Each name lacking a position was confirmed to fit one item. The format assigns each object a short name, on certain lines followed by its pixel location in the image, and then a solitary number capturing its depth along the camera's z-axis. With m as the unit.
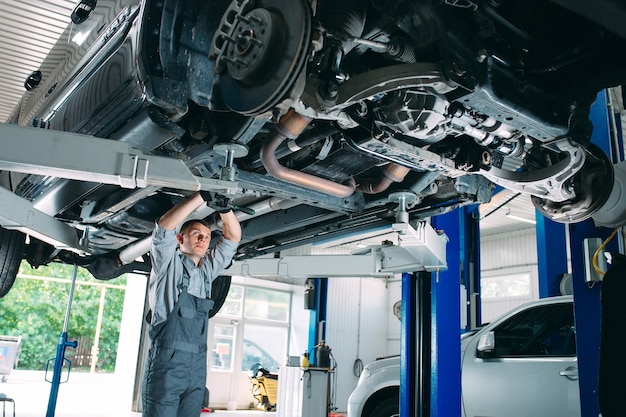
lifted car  1.63
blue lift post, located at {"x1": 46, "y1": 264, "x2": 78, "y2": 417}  4.13
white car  3.46
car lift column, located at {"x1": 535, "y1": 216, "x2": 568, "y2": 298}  5.32
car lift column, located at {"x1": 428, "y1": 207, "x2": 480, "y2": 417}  3.34
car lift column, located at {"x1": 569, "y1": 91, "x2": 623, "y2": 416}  2.63
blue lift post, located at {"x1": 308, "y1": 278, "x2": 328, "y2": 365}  8.12
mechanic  2.57
